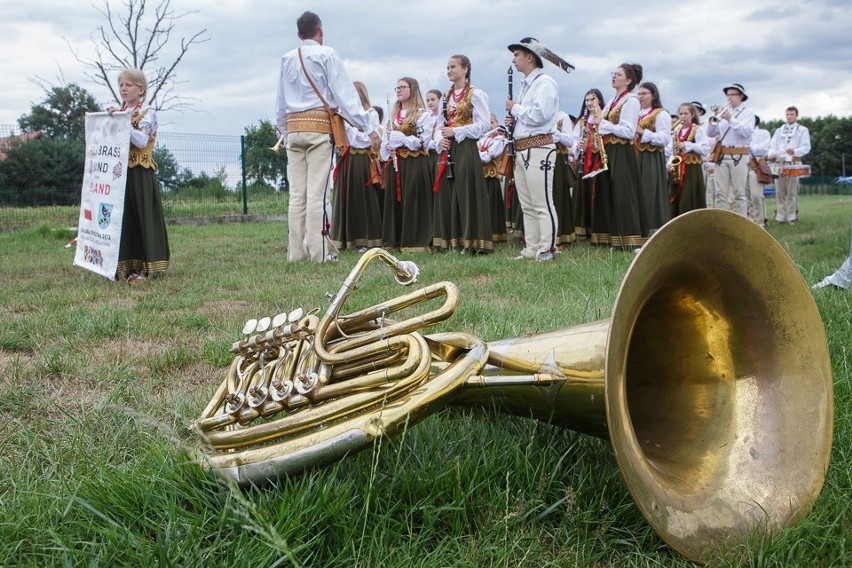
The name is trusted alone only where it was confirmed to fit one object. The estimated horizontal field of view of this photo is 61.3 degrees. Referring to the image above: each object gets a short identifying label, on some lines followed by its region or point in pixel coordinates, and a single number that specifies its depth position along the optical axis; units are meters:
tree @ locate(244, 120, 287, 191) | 15.52
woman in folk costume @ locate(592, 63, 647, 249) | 7.67
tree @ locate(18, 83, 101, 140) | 23.22
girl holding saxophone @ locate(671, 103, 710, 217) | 10.23
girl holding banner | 5.58
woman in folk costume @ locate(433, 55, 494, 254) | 7.41
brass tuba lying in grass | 1.53
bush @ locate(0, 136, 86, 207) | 12.77
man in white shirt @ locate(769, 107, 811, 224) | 13.23
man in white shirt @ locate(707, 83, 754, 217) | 10.66
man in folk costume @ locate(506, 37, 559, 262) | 6.54
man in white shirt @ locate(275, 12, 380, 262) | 6.65
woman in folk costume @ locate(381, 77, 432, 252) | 8.40
